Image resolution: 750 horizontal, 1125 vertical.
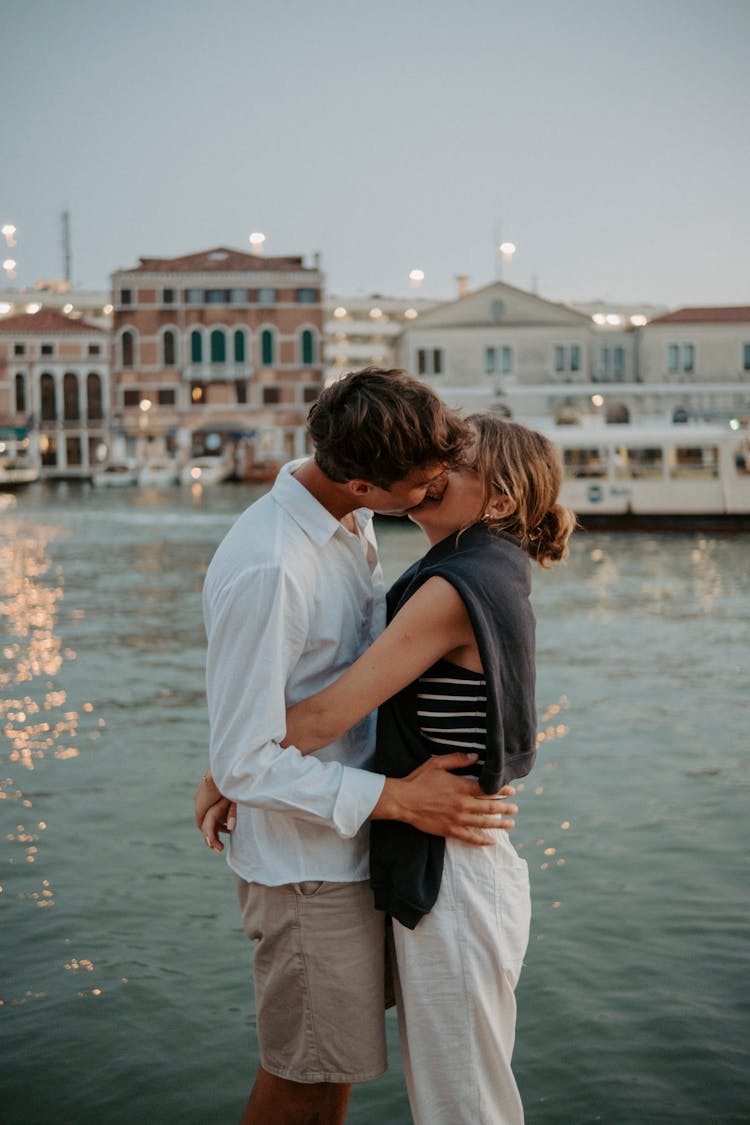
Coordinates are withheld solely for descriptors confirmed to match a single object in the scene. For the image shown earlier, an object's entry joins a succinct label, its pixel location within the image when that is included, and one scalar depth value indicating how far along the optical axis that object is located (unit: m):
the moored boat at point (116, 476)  53.44
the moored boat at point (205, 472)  53.66
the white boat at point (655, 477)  25.25
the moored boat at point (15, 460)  51.17
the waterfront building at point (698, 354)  46.31
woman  2.01
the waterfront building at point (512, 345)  47.59
